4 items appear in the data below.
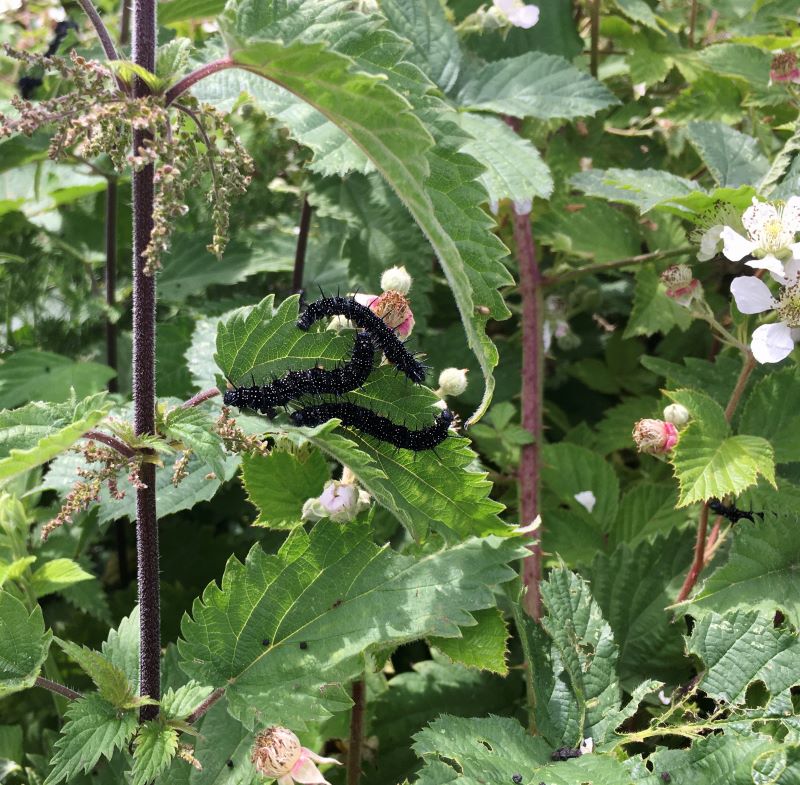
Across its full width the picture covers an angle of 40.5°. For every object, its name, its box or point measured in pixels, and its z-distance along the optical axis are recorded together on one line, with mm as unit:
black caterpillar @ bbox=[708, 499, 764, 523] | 337
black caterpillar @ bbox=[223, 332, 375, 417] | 277
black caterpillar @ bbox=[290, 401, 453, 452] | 275
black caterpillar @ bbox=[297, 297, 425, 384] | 280
